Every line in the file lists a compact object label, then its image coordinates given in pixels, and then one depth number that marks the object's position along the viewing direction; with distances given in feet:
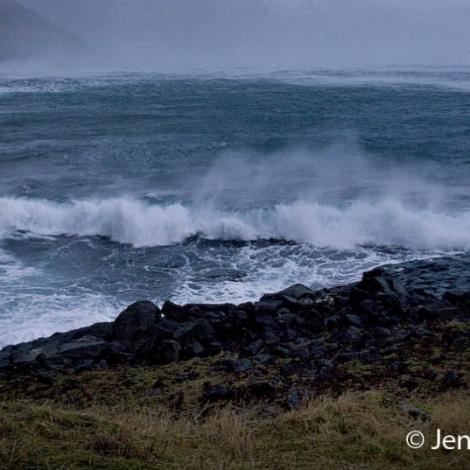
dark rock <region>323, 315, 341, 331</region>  29.81
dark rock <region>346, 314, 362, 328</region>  29.66
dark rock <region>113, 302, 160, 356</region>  27.82
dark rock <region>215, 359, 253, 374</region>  24.73
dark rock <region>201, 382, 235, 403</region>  21.56
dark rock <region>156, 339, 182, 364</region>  26.81
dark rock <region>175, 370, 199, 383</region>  24.20
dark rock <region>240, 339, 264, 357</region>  26.91
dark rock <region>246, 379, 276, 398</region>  21.70
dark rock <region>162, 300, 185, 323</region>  31.81
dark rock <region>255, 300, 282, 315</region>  32.01
